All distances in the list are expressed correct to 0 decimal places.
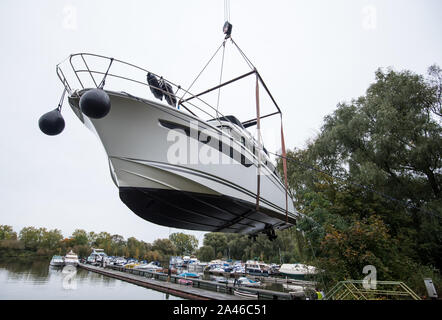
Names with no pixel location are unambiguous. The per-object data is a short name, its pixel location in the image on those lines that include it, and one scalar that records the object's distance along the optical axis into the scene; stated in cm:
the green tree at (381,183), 852
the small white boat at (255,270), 2927
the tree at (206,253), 4908
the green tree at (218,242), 4978
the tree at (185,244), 4892
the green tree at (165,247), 5470
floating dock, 1362
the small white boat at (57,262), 3264
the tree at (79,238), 5859
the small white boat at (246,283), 1920
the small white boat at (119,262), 3778
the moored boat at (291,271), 2365
